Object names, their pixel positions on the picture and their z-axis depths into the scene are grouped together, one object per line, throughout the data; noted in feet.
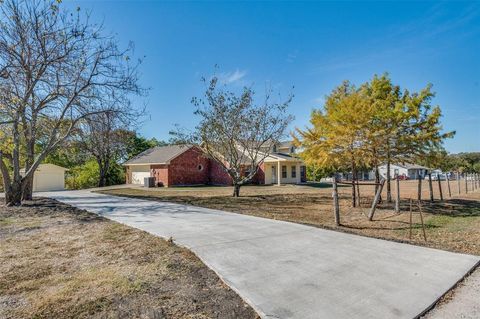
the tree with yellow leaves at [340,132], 40.52
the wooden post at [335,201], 28.09
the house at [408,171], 184.90
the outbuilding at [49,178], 84.48
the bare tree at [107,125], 43.65
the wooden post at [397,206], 37.54
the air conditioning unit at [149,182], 93.04
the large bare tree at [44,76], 35.68
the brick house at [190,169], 95.91
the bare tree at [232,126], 55.16
